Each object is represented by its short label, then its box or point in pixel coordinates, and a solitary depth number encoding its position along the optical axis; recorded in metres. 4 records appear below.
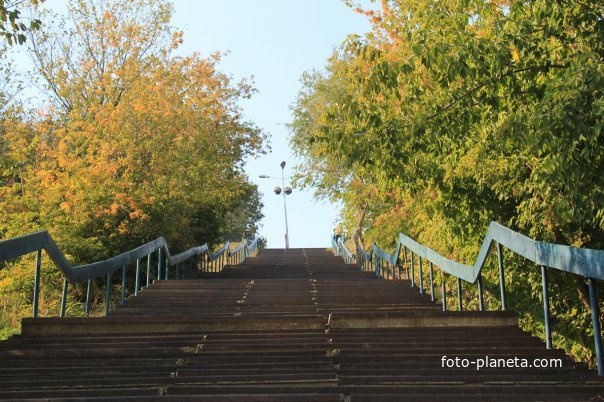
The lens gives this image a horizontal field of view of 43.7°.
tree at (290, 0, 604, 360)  7.79
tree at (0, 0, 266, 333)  19.30
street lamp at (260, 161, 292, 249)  50.75
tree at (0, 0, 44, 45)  9.34
